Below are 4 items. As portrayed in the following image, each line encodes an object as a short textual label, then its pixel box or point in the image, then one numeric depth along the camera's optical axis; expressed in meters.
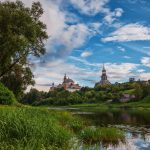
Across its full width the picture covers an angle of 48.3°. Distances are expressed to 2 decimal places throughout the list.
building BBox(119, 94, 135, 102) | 88.88
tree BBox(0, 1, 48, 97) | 25.08
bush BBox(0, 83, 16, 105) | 25.59
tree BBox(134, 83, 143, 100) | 85.32
